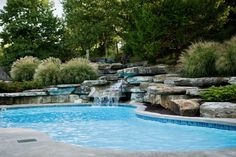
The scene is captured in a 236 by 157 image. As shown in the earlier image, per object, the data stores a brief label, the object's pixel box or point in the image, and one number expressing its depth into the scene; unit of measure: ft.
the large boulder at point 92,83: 50.06
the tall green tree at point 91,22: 74.95
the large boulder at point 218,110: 26.75
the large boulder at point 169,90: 35.47
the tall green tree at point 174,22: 49.42
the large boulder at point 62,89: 50.24
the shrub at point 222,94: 29.53
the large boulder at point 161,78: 43.34
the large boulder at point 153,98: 38.38
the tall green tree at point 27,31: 78.89
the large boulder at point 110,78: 52.26
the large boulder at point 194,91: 32.91
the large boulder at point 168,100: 34.63
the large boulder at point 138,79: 46.81
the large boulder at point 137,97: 45.60
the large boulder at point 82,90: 50.01
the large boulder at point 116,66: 62.13
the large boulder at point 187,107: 30.09
